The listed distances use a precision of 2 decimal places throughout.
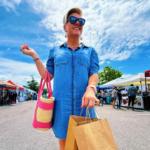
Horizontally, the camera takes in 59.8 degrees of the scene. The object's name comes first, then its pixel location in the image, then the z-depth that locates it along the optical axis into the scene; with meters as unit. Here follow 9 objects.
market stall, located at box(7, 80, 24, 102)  24.33
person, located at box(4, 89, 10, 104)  14.89
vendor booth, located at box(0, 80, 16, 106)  13.71
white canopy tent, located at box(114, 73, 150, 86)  9.01
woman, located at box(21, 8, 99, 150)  1.20
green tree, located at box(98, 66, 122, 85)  43.84
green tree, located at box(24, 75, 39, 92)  60.09
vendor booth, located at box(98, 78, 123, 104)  15.48
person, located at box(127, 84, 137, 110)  8.72
